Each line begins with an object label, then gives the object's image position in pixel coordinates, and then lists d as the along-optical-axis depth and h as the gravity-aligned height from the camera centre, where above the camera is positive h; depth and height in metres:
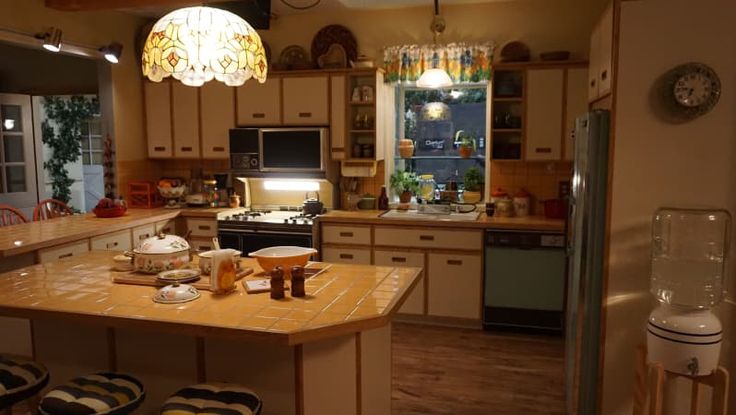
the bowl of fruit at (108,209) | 4.80 -0.44
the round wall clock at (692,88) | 2.53 +0.30
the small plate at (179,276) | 2.52 -0.53
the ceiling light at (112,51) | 4.61 +0.87
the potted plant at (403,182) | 5.30 -0.25
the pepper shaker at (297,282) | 2.32 -0.51
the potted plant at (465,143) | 5.18 +0.11
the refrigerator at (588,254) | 2.71 -0.48
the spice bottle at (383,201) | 5.16 -0.41
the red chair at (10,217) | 4.63 -0.52
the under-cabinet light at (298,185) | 5.29 -0.27
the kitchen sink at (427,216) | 4.60 -0.50
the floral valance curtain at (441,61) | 4.85 +0.82
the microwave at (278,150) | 4.95 +0.05
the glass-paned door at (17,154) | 5.96 +0.03
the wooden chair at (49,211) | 4.95 -0.49
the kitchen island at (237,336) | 2.03 -0.73
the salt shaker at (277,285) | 2.29 -0.51
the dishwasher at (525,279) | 4.30 -0.94
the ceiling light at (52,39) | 4.30 +0.88
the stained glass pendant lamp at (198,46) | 2.25 +0.44
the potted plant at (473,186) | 5.07 -0.27
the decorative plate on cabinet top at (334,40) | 5.15 +1.04
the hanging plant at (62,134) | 7.31 +0.29
